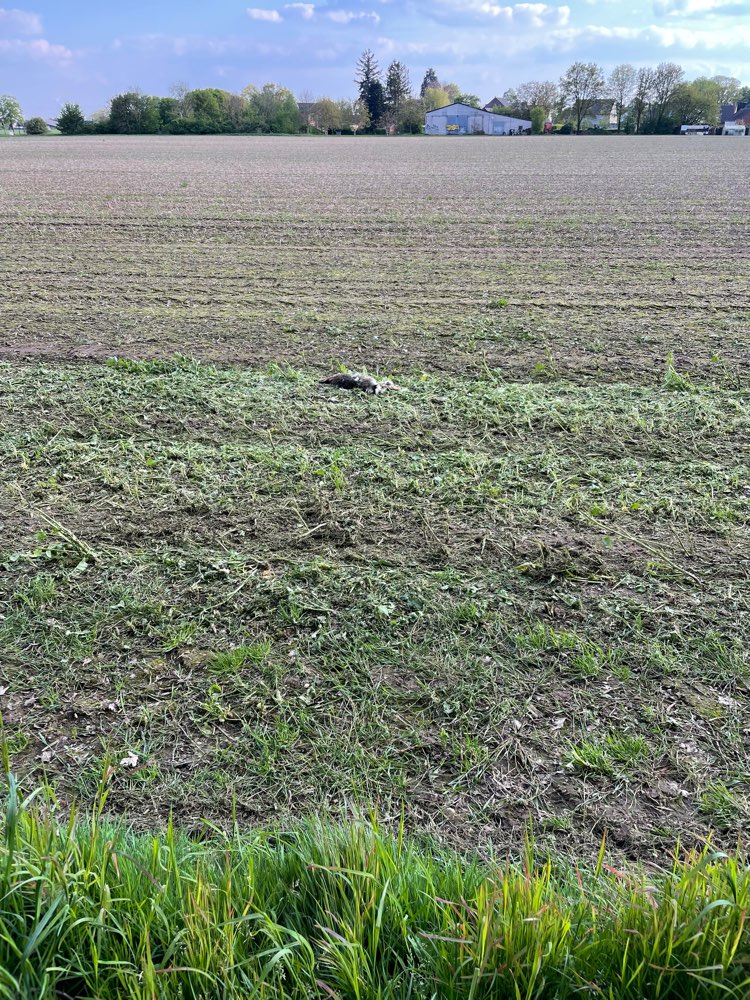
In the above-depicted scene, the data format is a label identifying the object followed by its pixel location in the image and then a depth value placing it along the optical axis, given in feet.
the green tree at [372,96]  345.10
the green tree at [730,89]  415.93
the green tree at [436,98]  387.08
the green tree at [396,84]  383.65
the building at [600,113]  359.25
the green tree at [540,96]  369.30
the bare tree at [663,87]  313.12
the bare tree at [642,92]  327.04
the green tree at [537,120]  305.32
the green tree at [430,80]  506.89
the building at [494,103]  427.82
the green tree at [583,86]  364.58
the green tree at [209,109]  272.92
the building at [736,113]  359.46
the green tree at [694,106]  313.12
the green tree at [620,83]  364.58
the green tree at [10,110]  325.42
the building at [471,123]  331.57
